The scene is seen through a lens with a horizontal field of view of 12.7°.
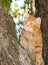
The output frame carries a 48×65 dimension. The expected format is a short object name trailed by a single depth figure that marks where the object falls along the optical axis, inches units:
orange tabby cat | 87.5
